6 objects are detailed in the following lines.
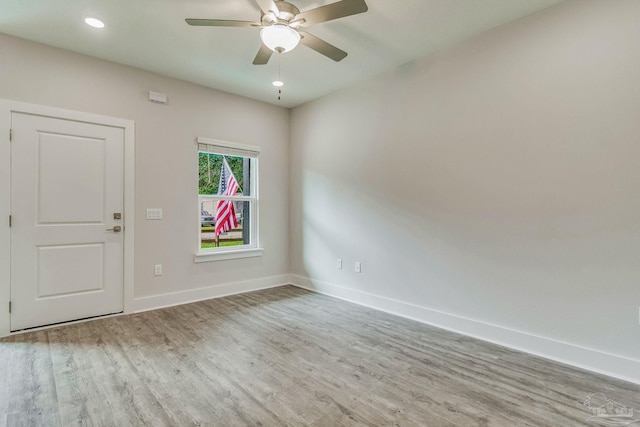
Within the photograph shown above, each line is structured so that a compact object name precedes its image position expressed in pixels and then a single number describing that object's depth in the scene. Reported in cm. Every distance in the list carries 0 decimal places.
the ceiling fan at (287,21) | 209
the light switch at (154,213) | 375
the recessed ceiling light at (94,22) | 273
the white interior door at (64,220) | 303
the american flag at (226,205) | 447
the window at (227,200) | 425
